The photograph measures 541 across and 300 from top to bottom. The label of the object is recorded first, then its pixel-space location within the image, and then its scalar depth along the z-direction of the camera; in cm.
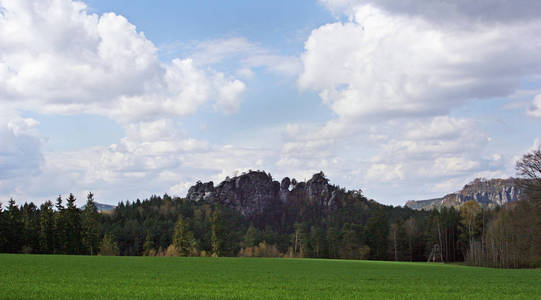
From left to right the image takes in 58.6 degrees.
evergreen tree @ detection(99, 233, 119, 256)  13081
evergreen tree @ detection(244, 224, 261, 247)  16662
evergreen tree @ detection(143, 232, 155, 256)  14950
